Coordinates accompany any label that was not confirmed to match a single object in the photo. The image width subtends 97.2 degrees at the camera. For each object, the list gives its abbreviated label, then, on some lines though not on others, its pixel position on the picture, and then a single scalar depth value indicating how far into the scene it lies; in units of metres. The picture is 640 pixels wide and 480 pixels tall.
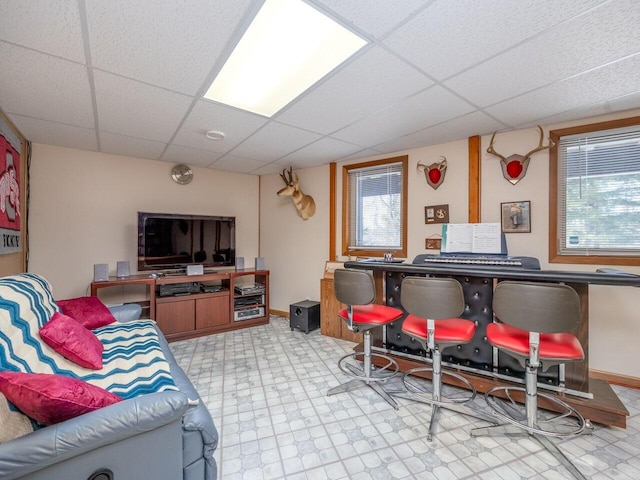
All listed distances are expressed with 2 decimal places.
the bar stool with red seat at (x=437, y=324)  1.86
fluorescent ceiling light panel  1.50
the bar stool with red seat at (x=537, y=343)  1.55
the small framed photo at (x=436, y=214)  3.22
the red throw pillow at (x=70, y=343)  1.59
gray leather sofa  0.94
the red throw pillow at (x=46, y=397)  1.00
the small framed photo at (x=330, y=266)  3.89
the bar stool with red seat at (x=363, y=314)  2.20
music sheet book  2.41
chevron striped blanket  1.36
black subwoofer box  3.81
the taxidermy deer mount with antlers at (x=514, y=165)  2.78
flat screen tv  3.62
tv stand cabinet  3.43
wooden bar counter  1.83
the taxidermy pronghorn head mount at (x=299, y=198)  4.10
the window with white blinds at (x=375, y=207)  3.66
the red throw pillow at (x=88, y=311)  2.28
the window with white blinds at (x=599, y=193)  2.41
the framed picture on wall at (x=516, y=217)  2.79
